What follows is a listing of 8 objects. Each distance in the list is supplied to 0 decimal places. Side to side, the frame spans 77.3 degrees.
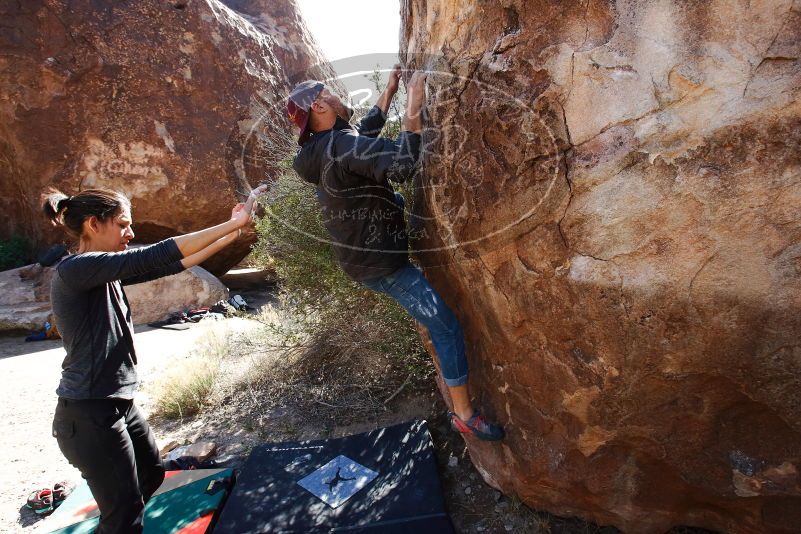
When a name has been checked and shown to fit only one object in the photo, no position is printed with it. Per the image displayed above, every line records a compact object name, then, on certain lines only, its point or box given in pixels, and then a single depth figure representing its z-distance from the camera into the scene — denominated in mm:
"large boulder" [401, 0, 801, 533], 1515
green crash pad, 2693
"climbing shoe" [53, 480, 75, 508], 3148
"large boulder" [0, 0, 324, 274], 7934
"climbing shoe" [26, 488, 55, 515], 3064
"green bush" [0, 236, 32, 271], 8484
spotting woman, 1921
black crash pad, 2590
